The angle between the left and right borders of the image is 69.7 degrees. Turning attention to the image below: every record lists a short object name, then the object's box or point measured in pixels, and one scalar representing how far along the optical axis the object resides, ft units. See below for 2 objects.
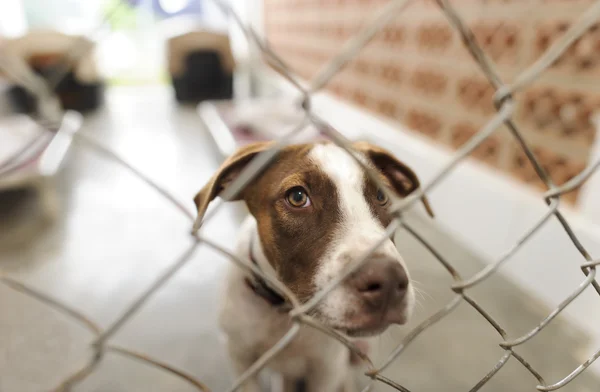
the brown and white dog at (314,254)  0.83
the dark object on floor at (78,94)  5.12
